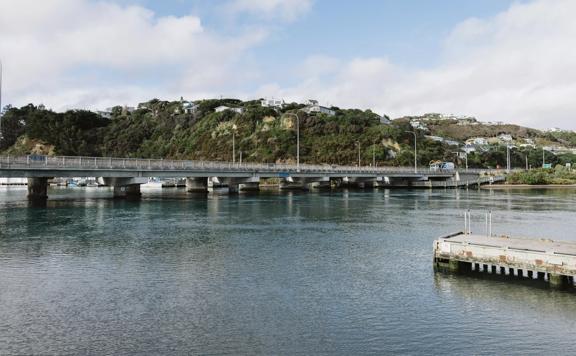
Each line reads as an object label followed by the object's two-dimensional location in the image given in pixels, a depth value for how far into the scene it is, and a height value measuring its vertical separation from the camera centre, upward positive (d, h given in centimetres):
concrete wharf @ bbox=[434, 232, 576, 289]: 2284 -419
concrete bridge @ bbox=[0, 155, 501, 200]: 6431 +98
